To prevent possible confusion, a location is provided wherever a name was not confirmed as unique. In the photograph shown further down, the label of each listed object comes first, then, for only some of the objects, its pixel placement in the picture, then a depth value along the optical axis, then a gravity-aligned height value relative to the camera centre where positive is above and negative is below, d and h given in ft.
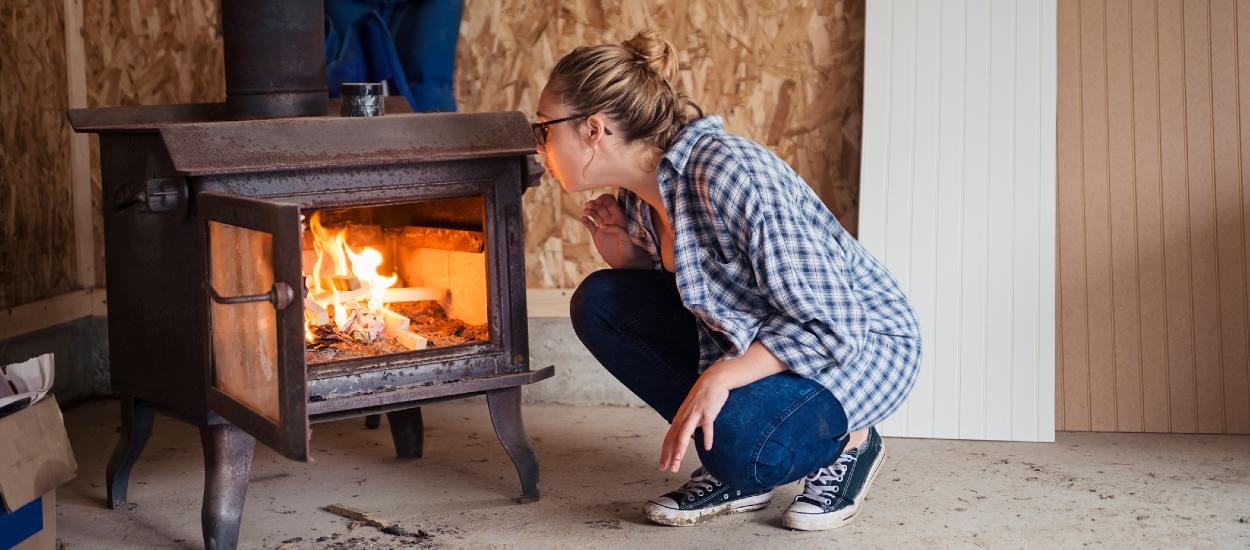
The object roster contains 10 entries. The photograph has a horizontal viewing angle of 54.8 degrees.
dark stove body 7.01 -0.06
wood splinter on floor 8.00 -1.86
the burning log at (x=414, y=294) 8.95 -0.35
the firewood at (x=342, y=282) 8.63 -0.23
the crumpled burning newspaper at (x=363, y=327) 8.48 -0.55
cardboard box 6.63 -1.22
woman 7.01 -0.32
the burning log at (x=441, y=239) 8.63 +0.05
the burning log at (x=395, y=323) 8.67 -0.54
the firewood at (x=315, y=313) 8.30 -0.44
